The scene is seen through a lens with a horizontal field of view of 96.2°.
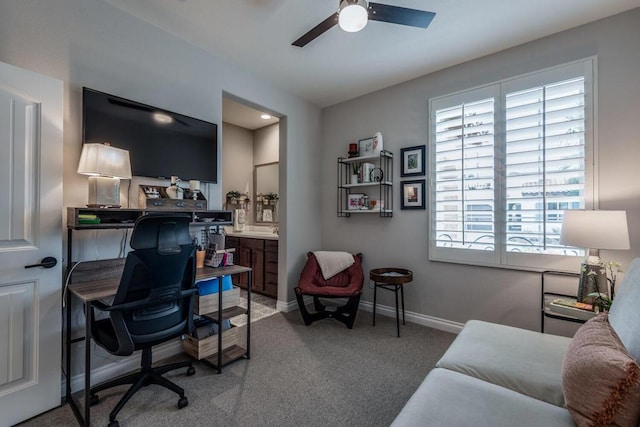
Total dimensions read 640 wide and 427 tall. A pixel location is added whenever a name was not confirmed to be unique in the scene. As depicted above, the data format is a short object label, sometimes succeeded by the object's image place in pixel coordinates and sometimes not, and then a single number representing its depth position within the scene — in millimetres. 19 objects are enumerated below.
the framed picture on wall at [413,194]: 3152
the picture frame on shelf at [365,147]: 3563
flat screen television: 2014
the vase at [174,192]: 2332
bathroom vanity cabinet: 4016
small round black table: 2890
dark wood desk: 1601
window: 2318
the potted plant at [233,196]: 4836
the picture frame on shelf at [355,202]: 3607
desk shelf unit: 2205
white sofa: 1044
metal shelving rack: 3410
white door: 1620
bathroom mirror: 4852
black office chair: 1604
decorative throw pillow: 893
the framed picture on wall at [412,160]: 3152
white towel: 3406
